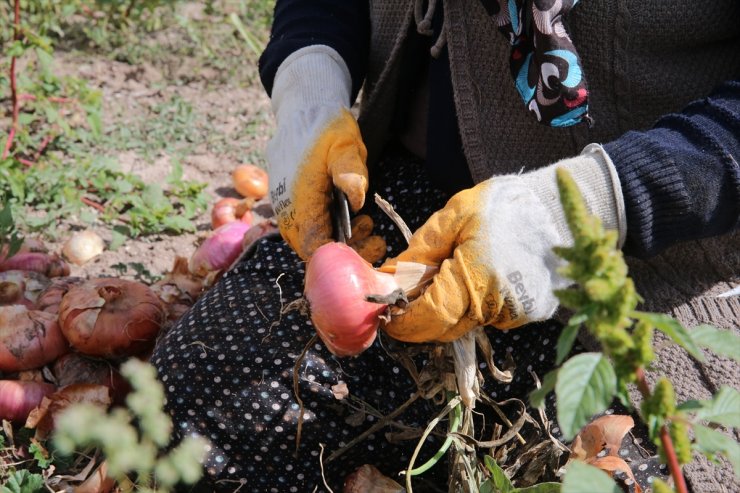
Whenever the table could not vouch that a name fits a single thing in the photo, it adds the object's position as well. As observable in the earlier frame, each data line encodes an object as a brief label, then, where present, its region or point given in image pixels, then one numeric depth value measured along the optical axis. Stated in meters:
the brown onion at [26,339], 1.59
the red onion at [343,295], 1.10
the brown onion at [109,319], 1.58
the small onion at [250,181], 2.46
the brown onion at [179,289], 1.79
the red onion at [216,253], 1.89
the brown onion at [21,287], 1.74
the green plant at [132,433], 0.59
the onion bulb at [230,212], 2.23
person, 1.16
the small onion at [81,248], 2.13
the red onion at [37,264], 1.89
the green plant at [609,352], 0.59
